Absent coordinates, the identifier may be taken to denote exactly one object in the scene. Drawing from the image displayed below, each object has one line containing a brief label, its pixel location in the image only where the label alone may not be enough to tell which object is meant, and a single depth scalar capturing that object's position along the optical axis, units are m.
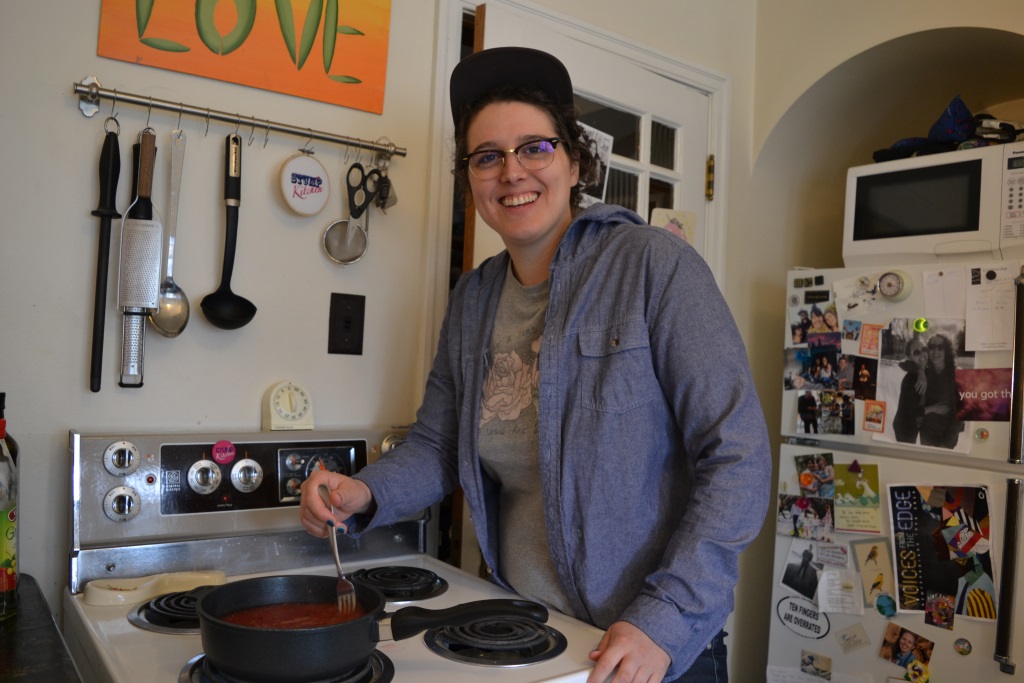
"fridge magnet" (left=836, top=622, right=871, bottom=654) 1.91
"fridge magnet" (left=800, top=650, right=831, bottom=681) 1.98
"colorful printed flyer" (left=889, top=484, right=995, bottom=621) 1.72
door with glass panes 1.87
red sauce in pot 0.96
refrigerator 1.72
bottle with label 1.14
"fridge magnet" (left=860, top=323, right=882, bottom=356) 1.96
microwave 1.84
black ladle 1.47
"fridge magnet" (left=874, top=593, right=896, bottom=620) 1.86
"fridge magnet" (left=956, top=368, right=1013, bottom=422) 1.73
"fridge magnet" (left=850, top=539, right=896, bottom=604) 1.88
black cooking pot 0.85
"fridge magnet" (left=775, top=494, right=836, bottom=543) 2.01
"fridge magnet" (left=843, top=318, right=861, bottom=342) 2.00
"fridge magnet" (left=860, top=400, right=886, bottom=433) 1.94
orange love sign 1.42
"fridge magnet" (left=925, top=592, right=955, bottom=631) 1.76
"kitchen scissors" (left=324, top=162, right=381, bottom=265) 1.63
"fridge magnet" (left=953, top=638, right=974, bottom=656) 1.72
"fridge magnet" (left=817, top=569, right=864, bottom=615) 1.93
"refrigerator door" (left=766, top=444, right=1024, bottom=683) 1.71
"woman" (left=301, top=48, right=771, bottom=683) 1.05
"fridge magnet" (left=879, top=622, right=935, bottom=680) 1.79
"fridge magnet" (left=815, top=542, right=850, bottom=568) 1.97
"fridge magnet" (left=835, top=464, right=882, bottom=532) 1.92
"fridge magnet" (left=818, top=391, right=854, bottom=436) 2.01
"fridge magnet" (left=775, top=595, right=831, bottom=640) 1.99
